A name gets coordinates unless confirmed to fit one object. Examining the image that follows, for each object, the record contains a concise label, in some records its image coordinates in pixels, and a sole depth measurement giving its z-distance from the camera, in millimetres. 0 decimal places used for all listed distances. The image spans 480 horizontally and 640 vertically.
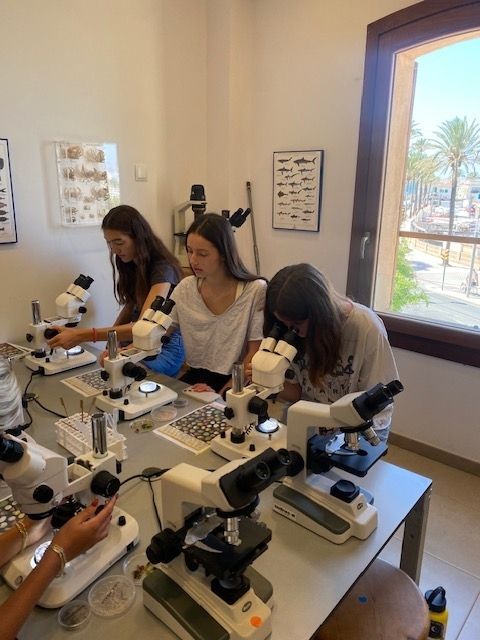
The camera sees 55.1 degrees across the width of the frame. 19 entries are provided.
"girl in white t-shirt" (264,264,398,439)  1361
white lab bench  830
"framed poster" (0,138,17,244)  2186
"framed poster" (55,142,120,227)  2430
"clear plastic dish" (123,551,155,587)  929
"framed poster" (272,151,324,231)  2797
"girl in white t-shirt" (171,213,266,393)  1790
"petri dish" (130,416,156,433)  1478
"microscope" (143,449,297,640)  723
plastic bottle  1291
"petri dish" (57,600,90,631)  830
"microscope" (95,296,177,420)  1542
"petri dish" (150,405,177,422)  1546
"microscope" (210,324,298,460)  1185
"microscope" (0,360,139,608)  814
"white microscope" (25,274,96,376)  1916
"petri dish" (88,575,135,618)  860
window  2285
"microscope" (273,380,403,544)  986
